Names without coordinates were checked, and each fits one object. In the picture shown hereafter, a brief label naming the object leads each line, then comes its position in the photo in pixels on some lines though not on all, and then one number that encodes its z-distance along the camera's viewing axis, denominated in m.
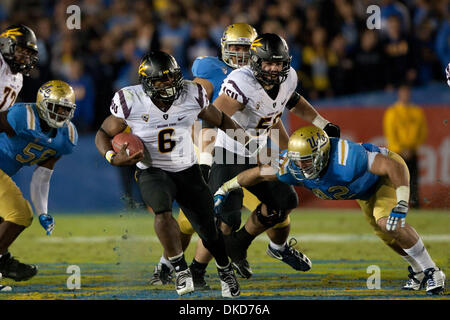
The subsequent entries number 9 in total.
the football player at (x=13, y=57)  12.14
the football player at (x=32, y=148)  11.62
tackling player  10.49
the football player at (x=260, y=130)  11.78
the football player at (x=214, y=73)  12.31
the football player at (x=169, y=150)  10.68
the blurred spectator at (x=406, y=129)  19.97
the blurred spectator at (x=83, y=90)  21.06
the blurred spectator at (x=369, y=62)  20.84
